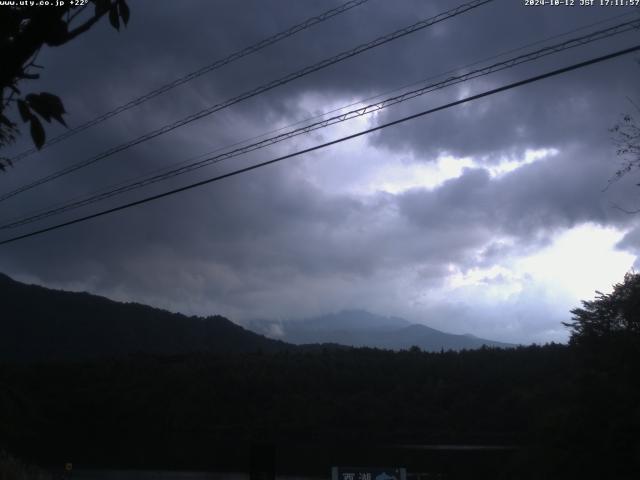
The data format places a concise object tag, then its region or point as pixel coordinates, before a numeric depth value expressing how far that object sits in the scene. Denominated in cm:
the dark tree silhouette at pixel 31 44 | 360
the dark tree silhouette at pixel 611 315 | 2214
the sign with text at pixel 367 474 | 880
